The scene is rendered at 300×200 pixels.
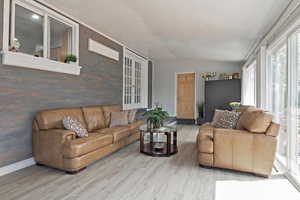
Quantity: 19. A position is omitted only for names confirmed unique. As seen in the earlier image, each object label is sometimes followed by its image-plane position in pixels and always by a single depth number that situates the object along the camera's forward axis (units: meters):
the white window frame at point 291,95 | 2.44
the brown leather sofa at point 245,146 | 2.33
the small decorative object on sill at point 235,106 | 4.22
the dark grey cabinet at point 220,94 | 6.21
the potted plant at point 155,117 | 3.44
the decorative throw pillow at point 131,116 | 4.26
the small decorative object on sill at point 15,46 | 2.48
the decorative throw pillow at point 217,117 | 3.47
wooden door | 7.43
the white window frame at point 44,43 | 2.42
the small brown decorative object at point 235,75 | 6.53
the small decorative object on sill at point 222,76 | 6.77
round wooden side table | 3.26
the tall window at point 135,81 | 5.68
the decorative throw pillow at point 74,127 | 2.70
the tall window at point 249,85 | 5.79
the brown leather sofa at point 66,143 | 2.42
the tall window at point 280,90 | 2.85
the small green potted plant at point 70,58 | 3.37
